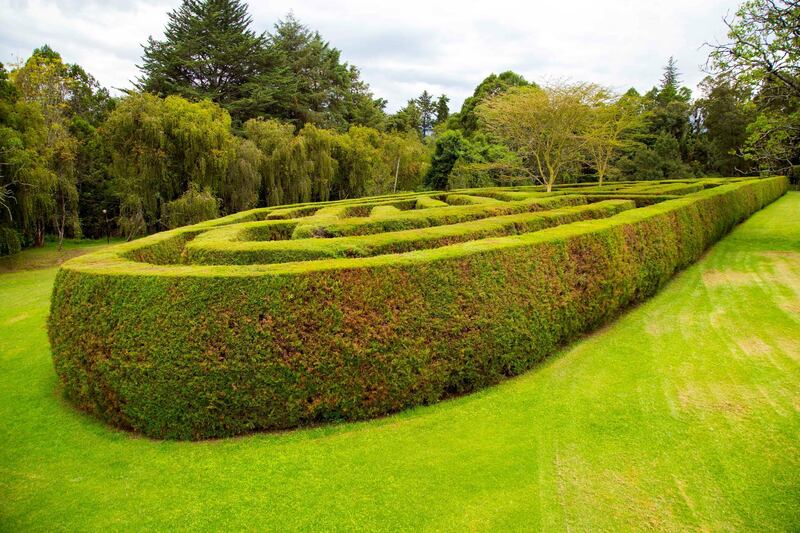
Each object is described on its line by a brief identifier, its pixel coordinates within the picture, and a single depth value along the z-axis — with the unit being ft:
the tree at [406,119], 196.17
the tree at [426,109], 288.51
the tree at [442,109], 267.18
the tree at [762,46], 39.06
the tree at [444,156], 126.41
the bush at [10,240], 56.24
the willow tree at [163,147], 63.21
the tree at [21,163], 53.47
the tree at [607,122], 89.10
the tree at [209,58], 114.11
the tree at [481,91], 165.07
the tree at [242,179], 76.28
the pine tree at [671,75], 217.56
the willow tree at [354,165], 107.24
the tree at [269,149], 84.99
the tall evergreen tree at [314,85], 132.77
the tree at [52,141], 63.96
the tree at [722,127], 142.92
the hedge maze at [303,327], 16.66
